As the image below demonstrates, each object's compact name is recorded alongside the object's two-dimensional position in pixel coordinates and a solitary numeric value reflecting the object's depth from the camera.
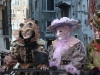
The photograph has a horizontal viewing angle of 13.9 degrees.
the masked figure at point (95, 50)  5.20
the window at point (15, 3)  76.62
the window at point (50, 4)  34.91
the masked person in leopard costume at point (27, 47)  5.55
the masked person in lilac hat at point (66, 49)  5.06
